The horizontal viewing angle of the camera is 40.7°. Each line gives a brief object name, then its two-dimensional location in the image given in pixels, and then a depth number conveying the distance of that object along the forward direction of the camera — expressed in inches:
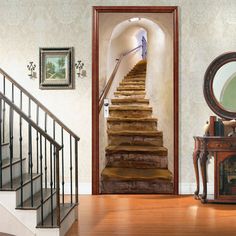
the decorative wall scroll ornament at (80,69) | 180.8
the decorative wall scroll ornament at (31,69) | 181.2
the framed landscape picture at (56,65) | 180.4
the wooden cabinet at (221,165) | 161.8
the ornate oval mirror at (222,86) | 179.2
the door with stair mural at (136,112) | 180.8
